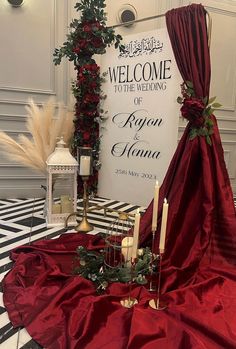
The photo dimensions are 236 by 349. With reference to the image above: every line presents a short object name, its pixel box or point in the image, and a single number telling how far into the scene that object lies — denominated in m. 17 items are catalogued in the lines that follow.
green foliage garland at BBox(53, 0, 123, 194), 2.84
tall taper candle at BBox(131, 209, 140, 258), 1.21
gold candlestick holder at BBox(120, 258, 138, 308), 1.36
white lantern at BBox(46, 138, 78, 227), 2.40
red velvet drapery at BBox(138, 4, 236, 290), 1.83
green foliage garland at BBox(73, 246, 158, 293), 1.54
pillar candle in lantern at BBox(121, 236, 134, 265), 1.55
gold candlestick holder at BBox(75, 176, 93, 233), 2.34
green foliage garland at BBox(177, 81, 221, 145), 1.89
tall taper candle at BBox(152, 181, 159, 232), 1.35
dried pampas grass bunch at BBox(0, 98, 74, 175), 2.48
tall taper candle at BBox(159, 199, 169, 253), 1.22
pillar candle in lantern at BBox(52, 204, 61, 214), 2.52
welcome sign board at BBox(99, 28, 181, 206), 2.67
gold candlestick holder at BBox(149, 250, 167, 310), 1.36
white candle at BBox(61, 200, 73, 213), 2.55
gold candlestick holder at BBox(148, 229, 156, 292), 1.53
